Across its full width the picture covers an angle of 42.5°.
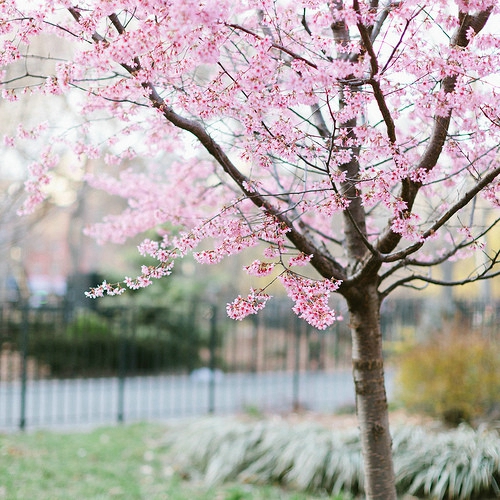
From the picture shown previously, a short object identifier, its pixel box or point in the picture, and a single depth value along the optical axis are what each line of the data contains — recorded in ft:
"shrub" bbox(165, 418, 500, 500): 16.34
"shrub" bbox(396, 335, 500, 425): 21.35
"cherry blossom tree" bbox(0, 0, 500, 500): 8.84
